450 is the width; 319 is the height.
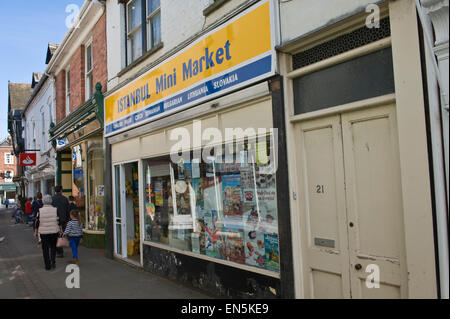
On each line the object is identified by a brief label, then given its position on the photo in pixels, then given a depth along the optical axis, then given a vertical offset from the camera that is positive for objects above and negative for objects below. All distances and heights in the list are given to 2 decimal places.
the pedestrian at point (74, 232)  8.41 -1.06
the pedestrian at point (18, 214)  21.88 -1.54
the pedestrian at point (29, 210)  19.61 -1.18
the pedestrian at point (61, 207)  9.65 -0.55
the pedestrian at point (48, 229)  8.12 -0.93
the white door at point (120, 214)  9.13 -0.77
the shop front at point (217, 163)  4.79 +0.30
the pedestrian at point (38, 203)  14.06 -0.60
